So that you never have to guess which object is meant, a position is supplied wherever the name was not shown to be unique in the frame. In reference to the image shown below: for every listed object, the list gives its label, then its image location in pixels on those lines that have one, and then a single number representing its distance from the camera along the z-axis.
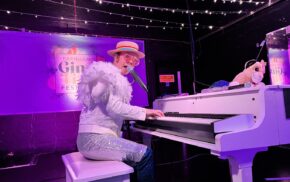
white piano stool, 1.39
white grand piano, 1.30
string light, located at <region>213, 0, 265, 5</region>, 4.07
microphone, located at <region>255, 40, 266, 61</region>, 3.72
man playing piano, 1.69
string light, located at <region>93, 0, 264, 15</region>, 4.48
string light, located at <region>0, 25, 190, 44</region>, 4.26
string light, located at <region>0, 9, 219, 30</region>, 4.39
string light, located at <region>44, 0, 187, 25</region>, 4.47
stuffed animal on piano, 2.01
